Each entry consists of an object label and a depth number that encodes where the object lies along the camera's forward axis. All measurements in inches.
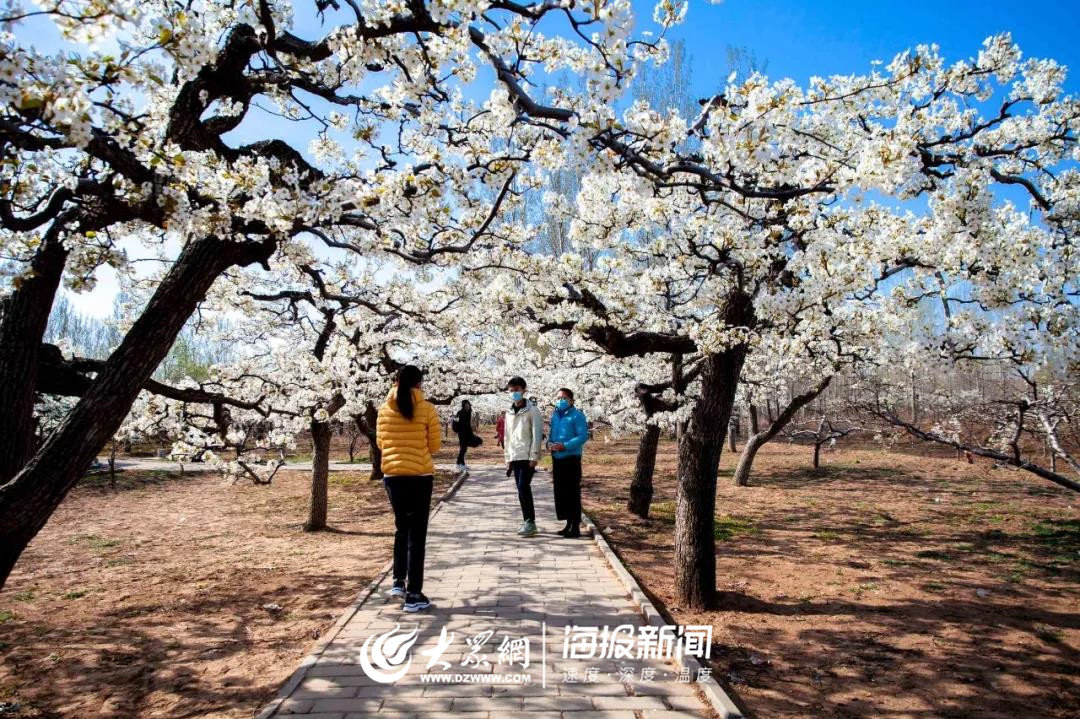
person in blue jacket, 303.6
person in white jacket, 304.0
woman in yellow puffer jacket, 201.3
